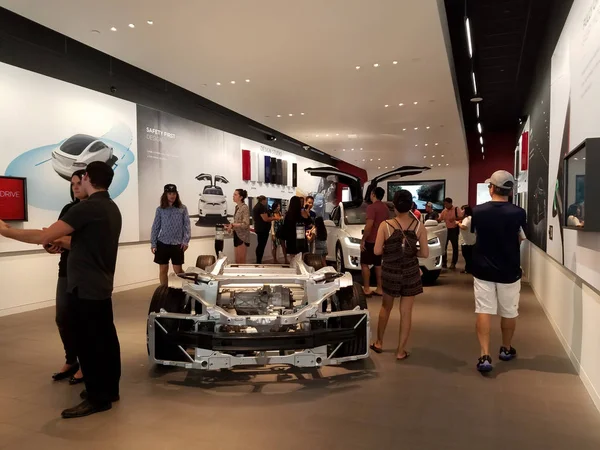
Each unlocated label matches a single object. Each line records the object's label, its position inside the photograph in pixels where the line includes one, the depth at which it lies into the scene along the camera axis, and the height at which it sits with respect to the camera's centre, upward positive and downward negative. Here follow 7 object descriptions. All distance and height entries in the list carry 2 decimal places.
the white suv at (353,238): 7.95 -0.66
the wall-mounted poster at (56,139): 5.91 +0.95
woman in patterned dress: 3.96 -0.47
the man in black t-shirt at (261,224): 9.85 -0.47
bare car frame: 3.21 -0.88
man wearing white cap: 3.79 -0.48
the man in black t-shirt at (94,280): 2.96 -0.50
